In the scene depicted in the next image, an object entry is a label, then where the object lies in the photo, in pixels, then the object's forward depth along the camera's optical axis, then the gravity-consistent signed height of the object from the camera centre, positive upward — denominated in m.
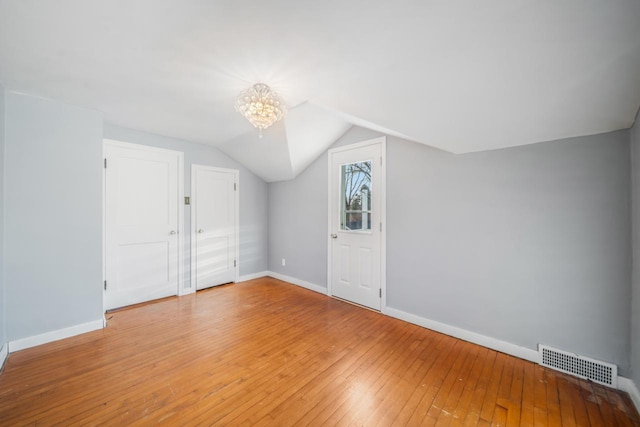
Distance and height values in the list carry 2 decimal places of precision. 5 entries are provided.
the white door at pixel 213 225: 3.88 -0.21
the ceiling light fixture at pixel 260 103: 1.99 +0.93
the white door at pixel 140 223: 3.10 -0.13
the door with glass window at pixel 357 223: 3.18 -0.13
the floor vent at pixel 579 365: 1.82 -1.21
